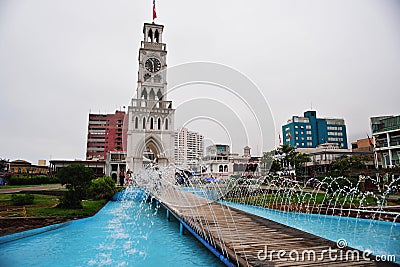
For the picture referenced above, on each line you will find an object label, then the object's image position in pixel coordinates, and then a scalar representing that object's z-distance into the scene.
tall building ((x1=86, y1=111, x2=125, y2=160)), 84.94
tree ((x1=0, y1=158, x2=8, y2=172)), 41.06
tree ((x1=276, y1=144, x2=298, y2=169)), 38.50
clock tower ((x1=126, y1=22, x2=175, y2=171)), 41.19
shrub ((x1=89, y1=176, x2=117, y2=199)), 19.30
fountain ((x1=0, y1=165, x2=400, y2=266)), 6.70
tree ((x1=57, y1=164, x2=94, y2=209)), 13.41
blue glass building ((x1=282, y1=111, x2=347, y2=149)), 88.44
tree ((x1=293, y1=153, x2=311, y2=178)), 38.00
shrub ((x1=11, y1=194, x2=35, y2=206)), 14.32
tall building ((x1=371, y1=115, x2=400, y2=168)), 33.88
